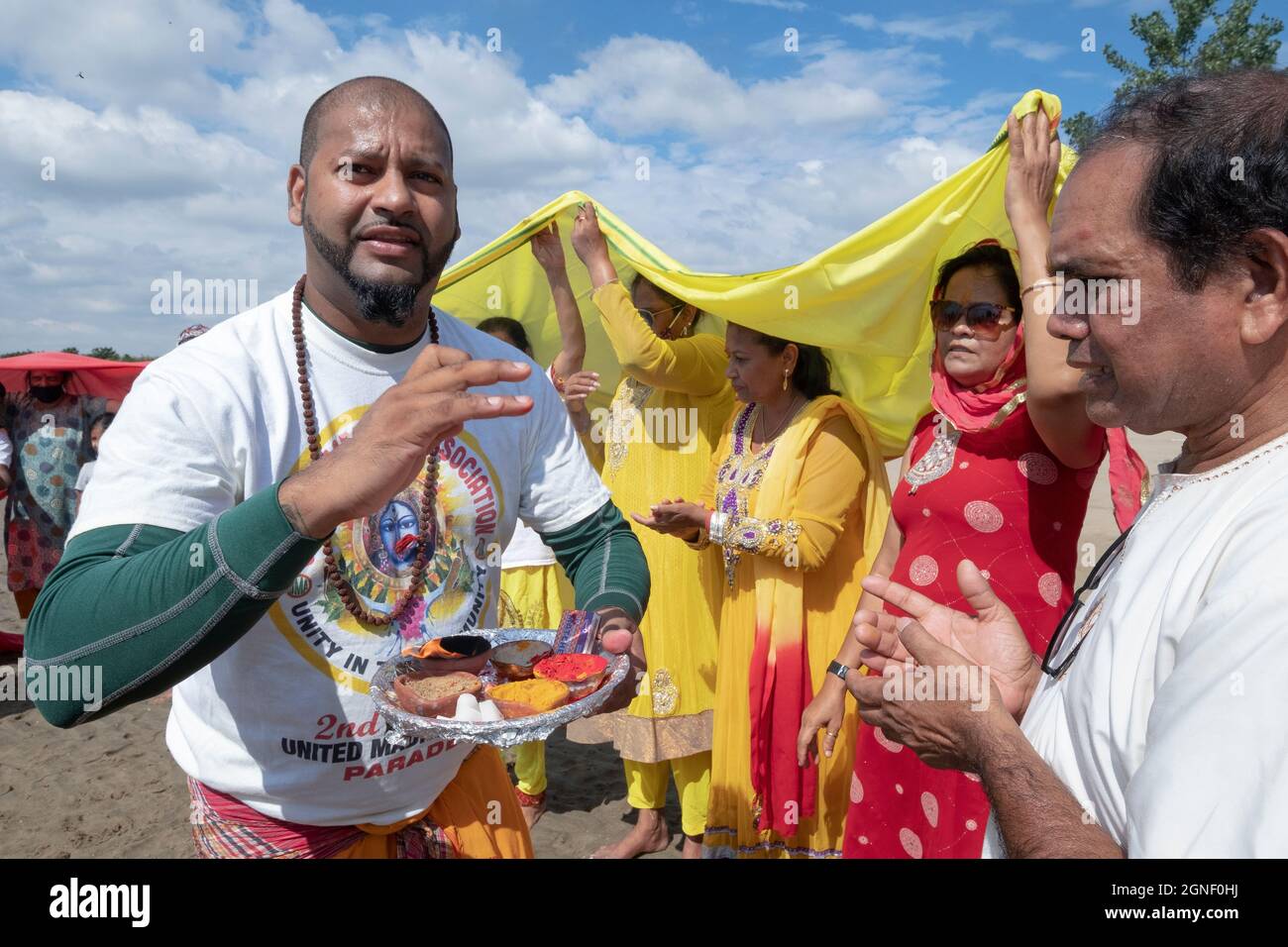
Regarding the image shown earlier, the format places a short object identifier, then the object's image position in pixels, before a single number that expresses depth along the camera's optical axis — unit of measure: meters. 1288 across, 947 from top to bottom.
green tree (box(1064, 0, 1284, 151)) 23.83
